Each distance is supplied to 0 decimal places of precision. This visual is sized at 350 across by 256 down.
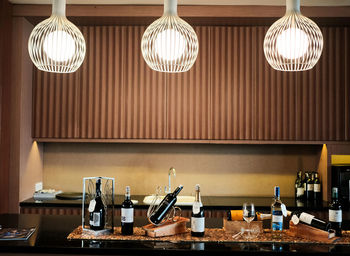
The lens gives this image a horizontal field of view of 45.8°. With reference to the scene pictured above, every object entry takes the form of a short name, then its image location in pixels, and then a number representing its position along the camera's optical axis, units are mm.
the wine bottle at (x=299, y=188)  3922
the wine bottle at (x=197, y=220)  2139
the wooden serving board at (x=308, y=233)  2086
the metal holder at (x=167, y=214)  2219
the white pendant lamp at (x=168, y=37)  2033
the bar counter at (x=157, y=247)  1903
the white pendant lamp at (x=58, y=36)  2086
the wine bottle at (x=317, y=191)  3855
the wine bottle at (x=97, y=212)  2170
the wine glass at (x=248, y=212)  2148
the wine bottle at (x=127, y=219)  2174
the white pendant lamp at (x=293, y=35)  2033
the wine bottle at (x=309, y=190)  3902
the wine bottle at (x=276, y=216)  2188
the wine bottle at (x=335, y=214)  2176
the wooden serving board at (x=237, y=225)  2189
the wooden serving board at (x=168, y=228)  2146
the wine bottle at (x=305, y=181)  3944
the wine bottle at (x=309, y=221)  2105
